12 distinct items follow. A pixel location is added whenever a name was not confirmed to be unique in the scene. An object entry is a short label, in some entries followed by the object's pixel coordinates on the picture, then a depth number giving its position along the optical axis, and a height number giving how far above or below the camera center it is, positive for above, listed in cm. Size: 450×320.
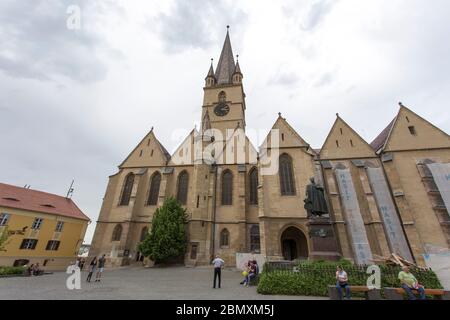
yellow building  2297 +236
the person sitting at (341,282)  740 -87
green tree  1856 +127
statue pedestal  1132 +78
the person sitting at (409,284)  693 -84
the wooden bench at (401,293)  715 -115
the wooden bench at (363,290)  759 -125
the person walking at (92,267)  1209 -96
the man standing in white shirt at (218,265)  944 -53
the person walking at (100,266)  1249 -88
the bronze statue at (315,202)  1234 +289
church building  1758 +565
